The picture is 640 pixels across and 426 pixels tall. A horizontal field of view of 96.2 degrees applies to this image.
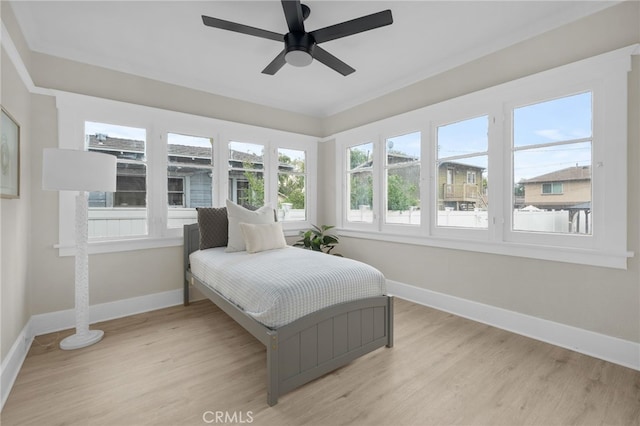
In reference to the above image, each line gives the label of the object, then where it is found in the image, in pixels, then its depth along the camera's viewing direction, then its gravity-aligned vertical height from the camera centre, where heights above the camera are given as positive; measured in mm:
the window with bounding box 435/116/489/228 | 2859 +407
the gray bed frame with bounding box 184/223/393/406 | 1699 -847
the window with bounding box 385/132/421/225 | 3457 +425
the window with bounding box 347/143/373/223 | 4082 +439
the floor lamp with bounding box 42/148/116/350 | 2133 +211
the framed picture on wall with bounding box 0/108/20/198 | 1836 +383
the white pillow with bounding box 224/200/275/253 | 3000 -76
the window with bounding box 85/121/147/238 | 2902 +265
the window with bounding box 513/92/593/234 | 2270 +404
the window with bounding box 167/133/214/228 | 3326 +426
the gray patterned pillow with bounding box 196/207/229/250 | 3160 -166
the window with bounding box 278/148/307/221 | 4316 +419
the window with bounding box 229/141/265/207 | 3797 +527
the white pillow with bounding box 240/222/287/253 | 2895 -260
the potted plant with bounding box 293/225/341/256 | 4020 -395
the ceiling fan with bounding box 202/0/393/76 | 1851 +1263
